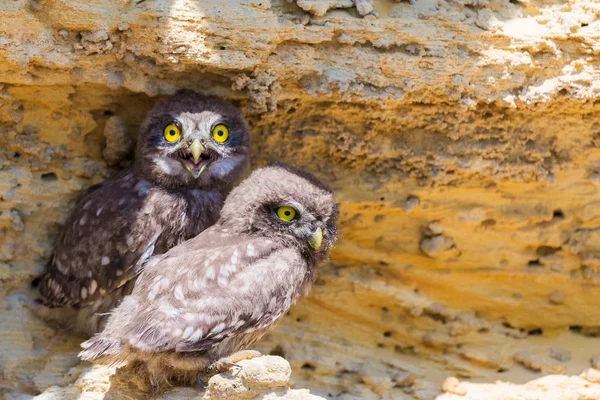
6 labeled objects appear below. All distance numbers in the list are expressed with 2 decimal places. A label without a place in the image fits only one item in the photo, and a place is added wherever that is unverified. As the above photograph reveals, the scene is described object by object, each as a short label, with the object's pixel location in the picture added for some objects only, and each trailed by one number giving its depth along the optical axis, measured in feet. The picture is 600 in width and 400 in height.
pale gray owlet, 23.24
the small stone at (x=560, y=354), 30.55
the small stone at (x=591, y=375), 29.63
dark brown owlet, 26.84
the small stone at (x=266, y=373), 22.71
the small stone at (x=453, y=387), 29.48
